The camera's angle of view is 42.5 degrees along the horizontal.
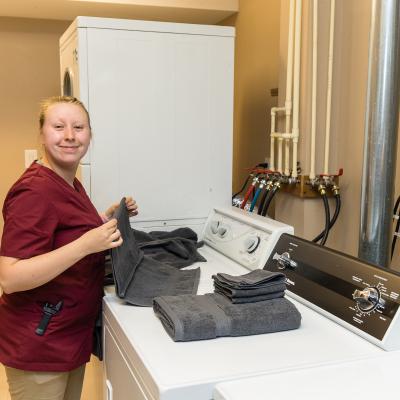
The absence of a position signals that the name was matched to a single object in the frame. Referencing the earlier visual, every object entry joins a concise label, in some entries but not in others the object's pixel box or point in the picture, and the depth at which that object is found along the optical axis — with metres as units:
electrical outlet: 3.67
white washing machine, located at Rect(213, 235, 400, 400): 0.98
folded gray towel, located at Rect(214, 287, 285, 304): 1.31
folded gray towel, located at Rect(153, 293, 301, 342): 1.21
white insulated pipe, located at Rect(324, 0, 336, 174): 2.20
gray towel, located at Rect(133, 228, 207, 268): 1.87
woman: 1.35
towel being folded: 1.51
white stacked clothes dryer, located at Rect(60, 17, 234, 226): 2.01
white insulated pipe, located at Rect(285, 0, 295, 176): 2.28
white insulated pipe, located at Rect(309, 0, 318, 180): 2.20
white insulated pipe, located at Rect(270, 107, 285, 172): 2.40
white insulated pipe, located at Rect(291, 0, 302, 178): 2.25
